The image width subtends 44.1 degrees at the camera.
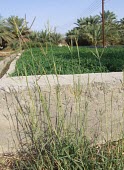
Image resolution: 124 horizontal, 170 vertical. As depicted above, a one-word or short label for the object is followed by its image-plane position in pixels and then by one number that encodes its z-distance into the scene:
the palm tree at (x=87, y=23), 17.43
